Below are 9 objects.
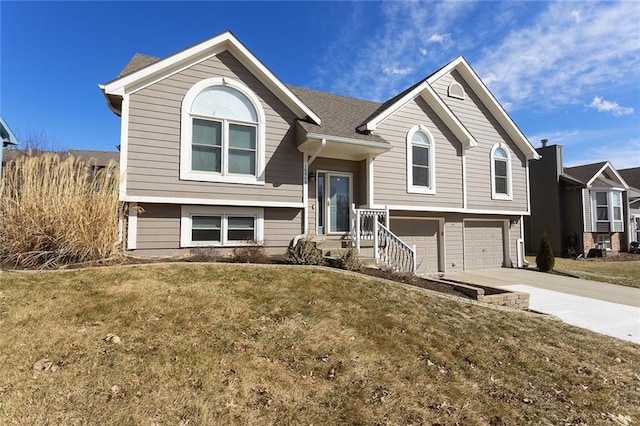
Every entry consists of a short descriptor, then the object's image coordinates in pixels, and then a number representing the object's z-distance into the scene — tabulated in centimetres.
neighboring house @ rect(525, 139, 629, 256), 2117
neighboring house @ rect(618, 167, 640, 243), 2370
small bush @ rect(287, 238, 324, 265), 784
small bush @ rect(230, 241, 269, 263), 799
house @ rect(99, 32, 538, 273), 829
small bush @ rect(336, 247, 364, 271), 774
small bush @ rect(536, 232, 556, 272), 1340
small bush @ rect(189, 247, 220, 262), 778
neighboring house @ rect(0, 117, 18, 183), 912
